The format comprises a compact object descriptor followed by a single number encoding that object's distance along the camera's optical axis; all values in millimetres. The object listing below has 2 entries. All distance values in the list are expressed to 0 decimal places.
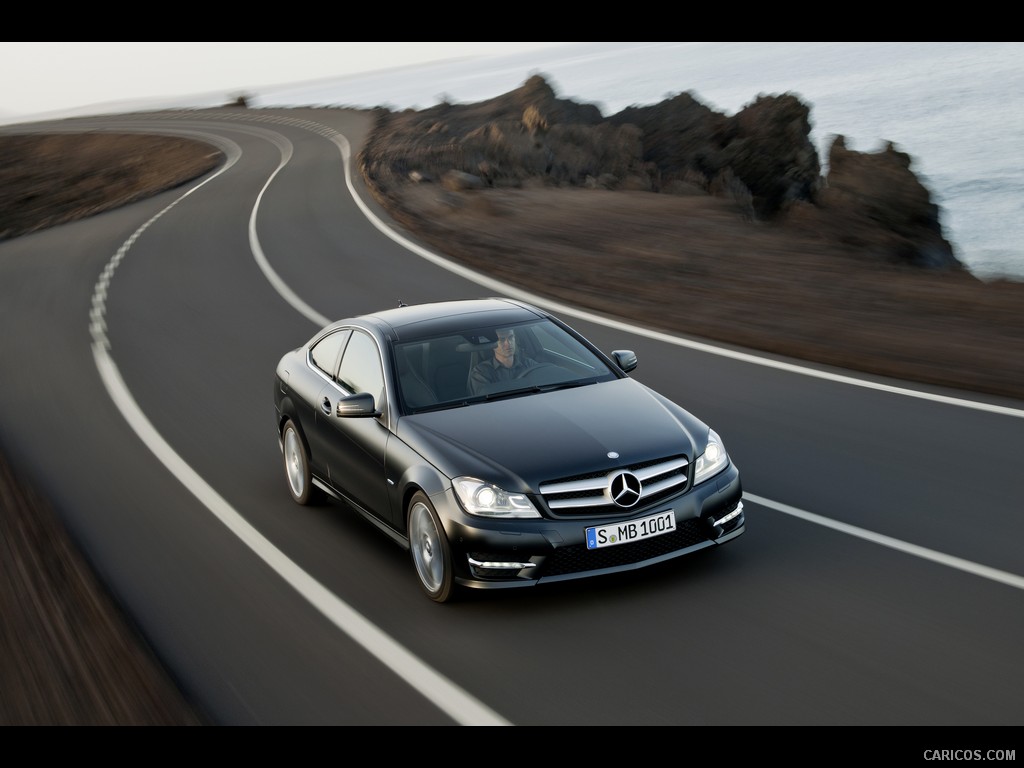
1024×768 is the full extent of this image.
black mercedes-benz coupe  6844
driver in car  8102
